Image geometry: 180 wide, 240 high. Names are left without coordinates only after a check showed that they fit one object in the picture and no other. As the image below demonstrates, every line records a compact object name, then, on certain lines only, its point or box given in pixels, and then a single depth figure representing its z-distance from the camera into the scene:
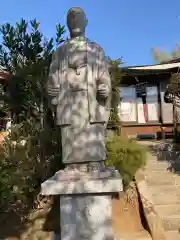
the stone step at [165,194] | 4.44
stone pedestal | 2.00
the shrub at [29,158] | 3.72
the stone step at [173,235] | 3.55
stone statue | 2.15
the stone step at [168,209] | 4.16
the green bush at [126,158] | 4.47
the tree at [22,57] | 4.35
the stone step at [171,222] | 3.82
